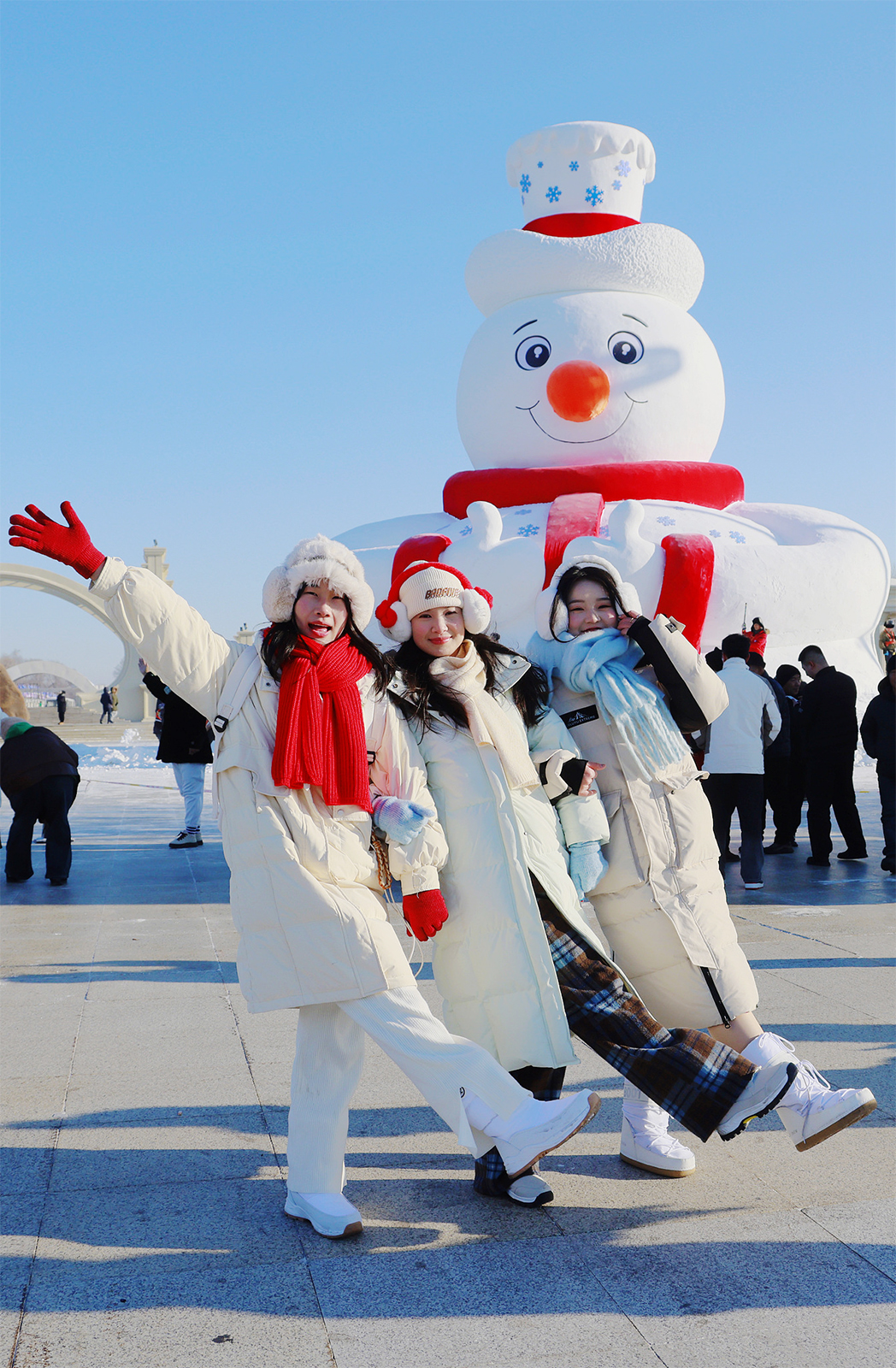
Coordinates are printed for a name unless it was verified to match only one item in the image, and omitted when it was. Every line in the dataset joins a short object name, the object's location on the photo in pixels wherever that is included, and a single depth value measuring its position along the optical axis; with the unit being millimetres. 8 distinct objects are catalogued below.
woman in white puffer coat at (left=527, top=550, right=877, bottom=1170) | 2879
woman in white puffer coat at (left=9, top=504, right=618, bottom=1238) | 2561
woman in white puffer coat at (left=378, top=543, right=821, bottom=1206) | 2660
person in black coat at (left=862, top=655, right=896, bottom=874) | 7625
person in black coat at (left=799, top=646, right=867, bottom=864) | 8234
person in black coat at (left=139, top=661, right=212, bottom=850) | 8453
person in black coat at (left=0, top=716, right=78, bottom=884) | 7844
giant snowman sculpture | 12555
